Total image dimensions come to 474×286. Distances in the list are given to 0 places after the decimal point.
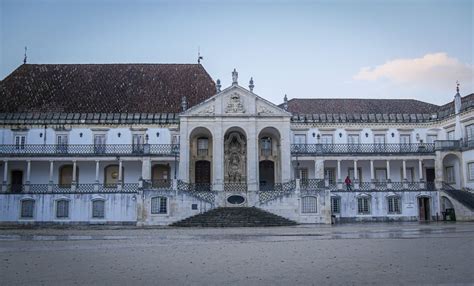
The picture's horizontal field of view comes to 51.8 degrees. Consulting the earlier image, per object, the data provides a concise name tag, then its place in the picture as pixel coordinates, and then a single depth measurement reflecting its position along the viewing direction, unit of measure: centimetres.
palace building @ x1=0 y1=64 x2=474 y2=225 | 3412
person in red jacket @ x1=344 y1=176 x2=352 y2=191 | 3719
